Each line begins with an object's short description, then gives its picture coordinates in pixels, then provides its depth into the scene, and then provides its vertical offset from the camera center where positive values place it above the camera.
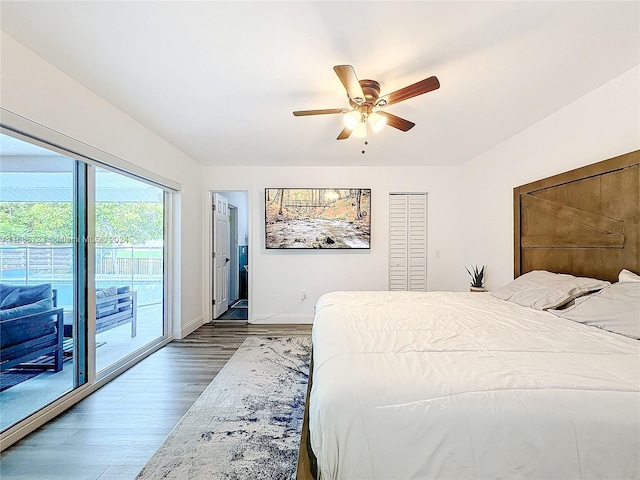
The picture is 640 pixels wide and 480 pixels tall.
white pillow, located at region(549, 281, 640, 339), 1.55 -0.43
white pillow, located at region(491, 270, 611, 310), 2.05 -0.40
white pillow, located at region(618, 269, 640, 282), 1.80 -0.25
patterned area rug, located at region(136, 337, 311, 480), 1.53 -1.24
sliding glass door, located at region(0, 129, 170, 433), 1.86 -0.27
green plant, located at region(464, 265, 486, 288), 3.60 -0.50
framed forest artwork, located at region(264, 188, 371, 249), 4.25 +0.32
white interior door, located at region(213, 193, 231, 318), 4.55 -0.26
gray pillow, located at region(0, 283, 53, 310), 1.85 -0.39
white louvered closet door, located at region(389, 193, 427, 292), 4.40 -0.07
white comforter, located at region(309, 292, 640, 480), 0.90 -0.58
